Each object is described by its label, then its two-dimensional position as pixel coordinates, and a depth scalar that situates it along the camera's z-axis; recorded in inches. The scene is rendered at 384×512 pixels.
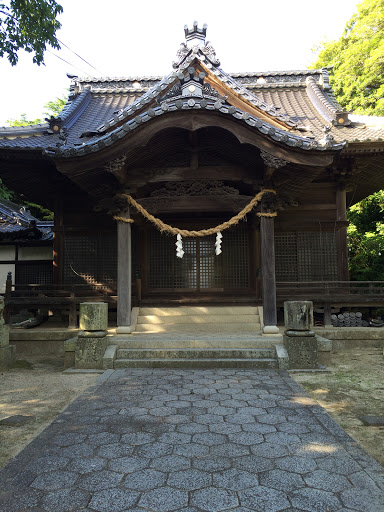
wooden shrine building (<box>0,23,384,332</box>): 312.8
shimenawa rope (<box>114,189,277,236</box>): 341.4
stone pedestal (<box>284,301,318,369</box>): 275.0
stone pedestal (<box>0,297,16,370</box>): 299.1
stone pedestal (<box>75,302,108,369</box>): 279.3
